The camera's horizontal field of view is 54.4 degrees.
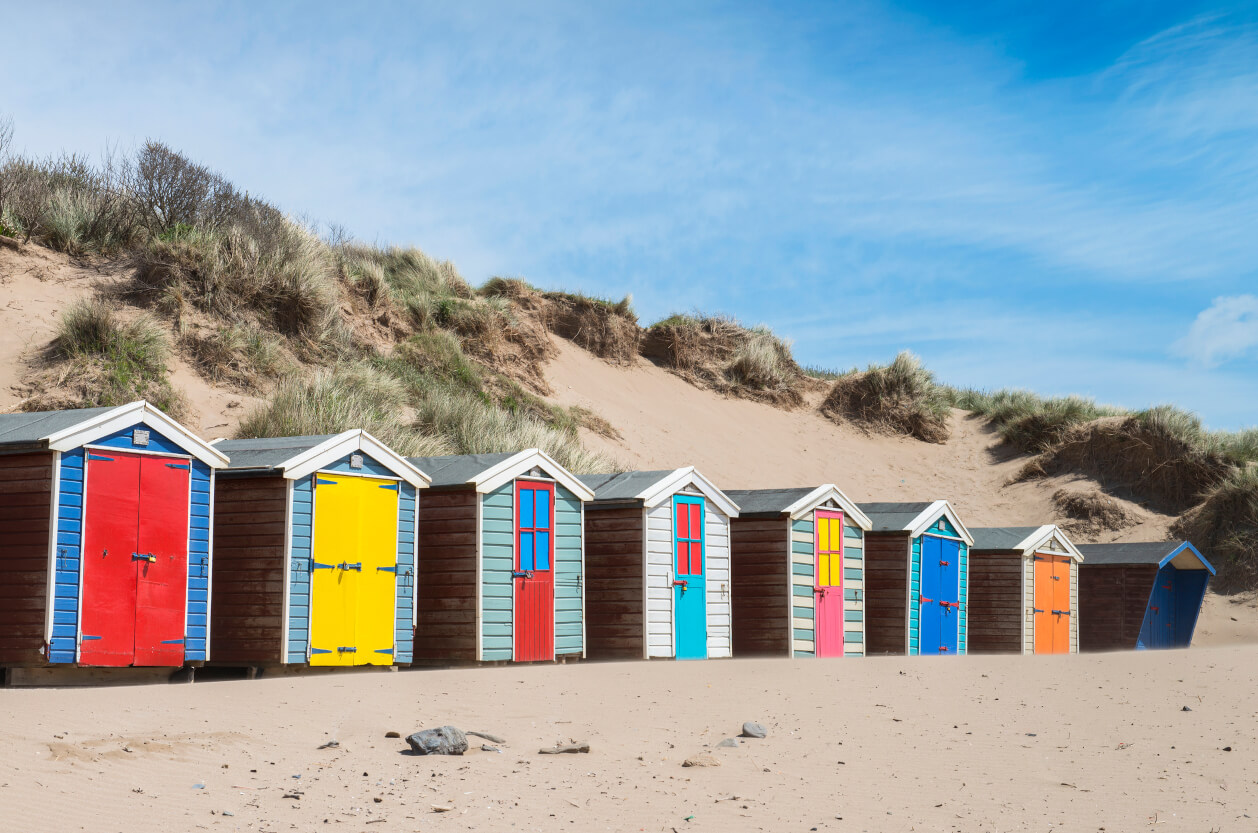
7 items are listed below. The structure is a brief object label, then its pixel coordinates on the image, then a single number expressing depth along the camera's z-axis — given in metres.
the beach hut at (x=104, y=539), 11.49
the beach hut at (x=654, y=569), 16.39
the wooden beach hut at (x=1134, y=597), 24.08
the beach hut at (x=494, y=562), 14.80
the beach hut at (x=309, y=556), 13.14
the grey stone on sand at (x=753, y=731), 9.68
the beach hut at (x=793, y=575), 17.69
